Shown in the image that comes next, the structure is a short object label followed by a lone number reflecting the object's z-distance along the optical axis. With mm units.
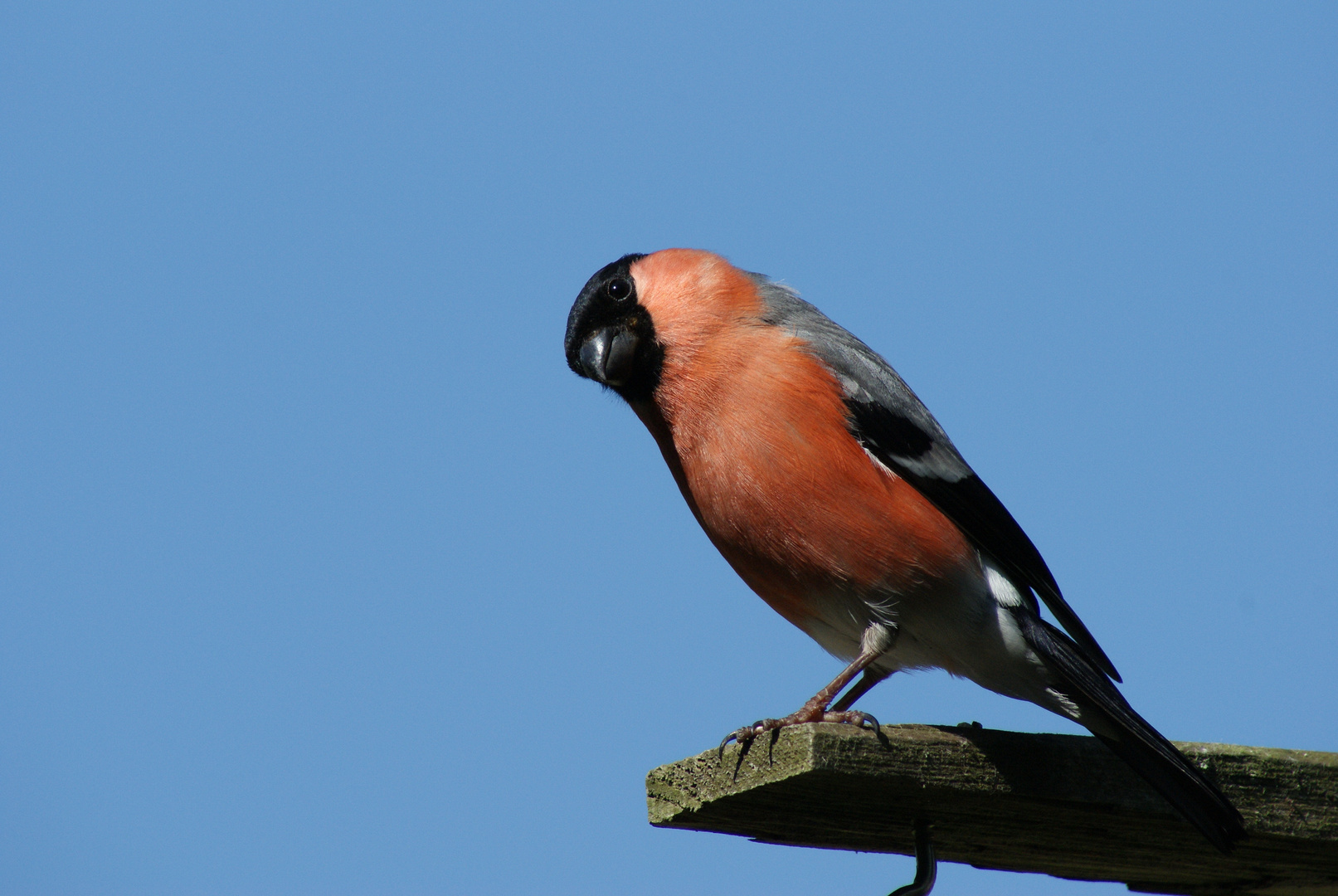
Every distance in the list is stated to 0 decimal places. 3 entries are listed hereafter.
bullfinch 6711
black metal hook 5773
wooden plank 5328
